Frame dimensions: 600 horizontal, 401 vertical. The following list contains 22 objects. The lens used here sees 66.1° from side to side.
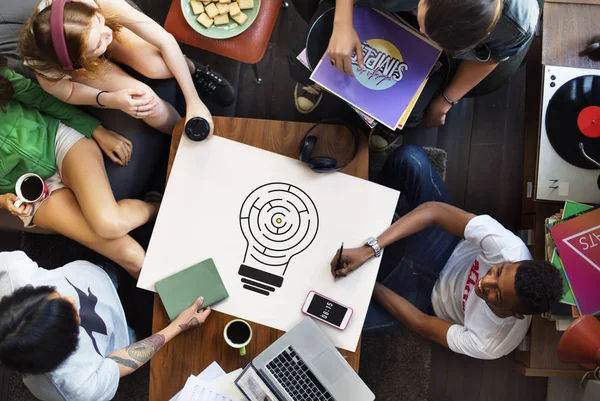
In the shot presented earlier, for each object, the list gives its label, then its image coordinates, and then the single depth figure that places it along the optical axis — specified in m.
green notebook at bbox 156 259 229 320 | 1.40
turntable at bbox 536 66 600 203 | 1.52
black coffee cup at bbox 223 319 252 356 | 1.36
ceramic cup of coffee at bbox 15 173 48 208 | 1.49
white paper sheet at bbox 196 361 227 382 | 1.38
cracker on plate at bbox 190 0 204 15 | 1.69
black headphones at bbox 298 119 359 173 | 1.39
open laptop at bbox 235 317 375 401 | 1.34
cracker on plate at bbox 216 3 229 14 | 1.67
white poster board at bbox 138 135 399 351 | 1.41
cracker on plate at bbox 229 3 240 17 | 1.66
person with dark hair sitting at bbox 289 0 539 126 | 1.07
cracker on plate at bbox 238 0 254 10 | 1.66
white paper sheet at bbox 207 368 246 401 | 1.37
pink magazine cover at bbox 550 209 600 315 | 1.36
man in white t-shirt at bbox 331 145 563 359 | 1.28
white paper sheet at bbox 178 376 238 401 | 1.35
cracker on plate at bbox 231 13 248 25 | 1.67
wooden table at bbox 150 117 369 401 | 1.39
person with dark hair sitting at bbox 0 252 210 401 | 1.19
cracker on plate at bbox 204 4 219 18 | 1.68
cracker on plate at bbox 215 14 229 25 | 1.68
